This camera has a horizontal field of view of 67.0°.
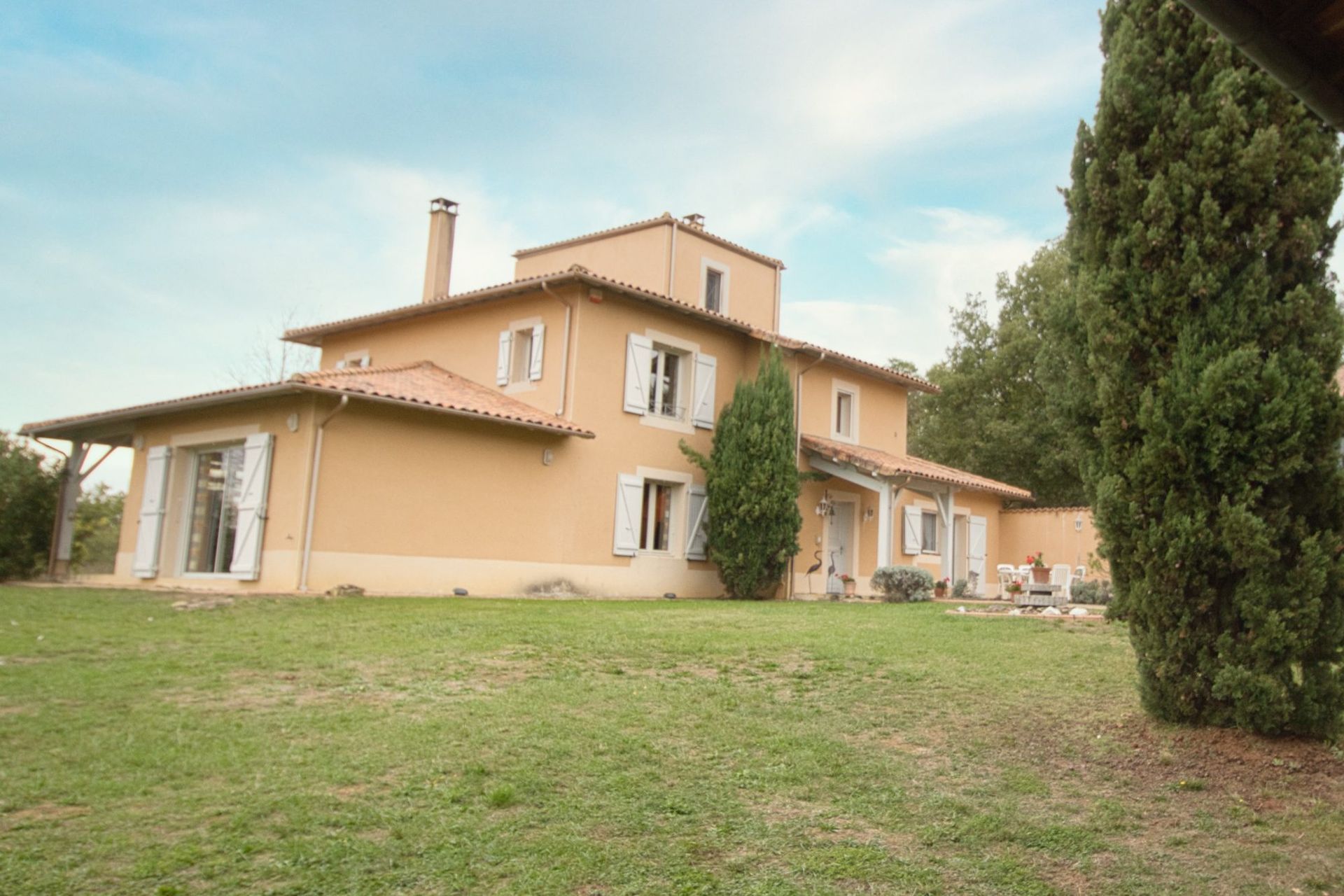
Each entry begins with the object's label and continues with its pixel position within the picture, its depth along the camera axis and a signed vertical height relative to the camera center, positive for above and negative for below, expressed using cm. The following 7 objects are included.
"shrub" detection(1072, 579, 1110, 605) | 1889 +13
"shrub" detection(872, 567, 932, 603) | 1656 +8
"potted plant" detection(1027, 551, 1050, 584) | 1516 +35
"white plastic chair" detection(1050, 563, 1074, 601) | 1748 +39
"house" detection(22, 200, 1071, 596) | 1341 +181
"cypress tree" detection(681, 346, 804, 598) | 1661 +154
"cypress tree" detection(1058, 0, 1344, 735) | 511 +118
